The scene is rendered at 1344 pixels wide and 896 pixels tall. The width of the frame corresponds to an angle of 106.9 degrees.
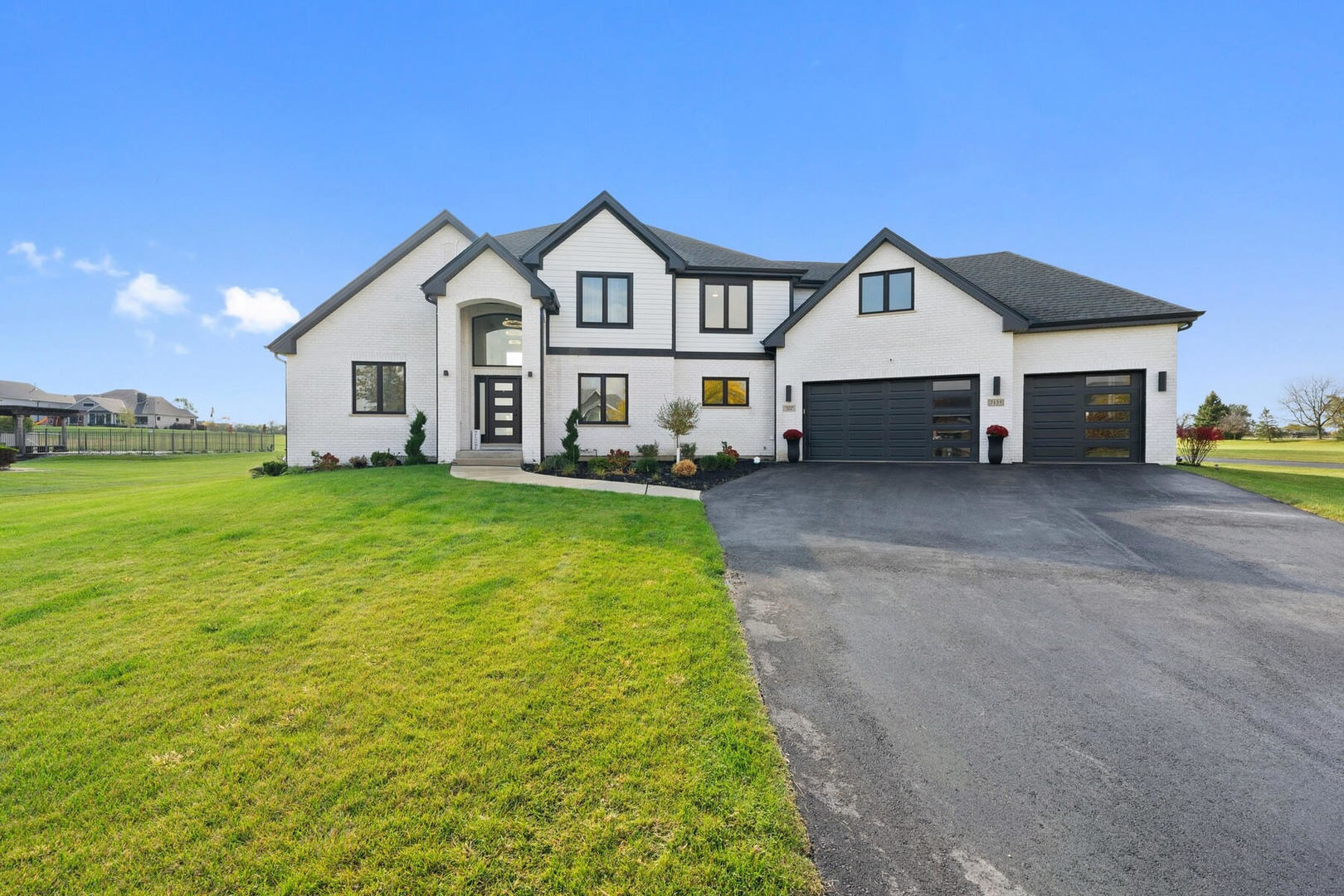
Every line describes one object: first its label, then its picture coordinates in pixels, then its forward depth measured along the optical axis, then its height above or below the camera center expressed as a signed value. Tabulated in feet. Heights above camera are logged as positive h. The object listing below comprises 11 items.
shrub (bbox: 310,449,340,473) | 48.85 -2.25
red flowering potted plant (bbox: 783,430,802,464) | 51.93 -0.02
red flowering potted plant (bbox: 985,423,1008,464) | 46.80 -0.33
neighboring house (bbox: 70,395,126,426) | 216.72 +12.13
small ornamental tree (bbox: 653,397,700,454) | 47.88 +2.20
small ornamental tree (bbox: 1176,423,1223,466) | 47.29 +0.06
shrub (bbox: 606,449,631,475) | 44.83 -2.01
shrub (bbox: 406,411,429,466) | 48.39 -0.11
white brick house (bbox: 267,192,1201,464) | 46.52 +8.70
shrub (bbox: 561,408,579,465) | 46.70 +0.06
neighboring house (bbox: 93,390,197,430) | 238.48 +15.21
